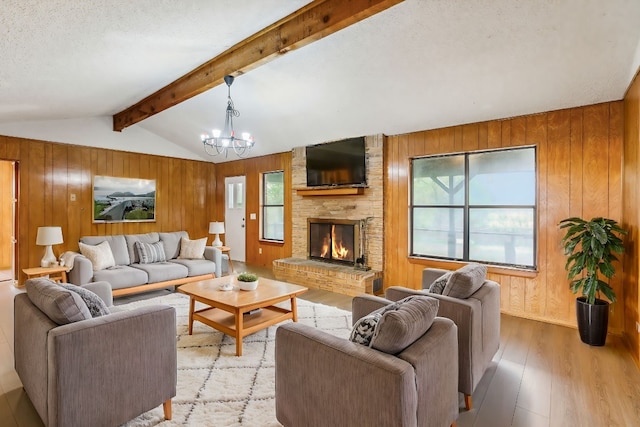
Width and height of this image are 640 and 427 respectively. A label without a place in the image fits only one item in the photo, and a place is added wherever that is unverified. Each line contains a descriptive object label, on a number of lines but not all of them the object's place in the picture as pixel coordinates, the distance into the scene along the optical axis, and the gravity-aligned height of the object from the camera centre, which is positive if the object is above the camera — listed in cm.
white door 746 -7
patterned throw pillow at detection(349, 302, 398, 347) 164 -58
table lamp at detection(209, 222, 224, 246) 648 -29
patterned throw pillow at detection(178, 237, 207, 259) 551 -58
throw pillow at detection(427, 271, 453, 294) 248 -54
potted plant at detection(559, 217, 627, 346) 307 -52
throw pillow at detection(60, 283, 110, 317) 202 -55
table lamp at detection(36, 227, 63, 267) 464 -36
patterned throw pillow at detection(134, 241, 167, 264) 510 -60
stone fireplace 502 -37
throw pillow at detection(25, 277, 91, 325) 176 -50
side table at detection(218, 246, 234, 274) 624 -80
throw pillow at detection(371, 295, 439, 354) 151 -53
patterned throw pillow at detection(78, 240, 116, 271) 451 -56
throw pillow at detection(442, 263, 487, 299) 229 -49
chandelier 382 +133
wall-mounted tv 526 +84
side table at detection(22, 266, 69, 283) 432 -75
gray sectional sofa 430 -76
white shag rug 203 -123
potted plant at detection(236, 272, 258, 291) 342 -70
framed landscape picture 604 +28
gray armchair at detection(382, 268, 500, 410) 210 -77
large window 406 +9
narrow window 690 +17
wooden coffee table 294 -84
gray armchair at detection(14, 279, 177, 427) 162 -78
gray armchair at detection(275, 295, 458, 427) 138 -76
